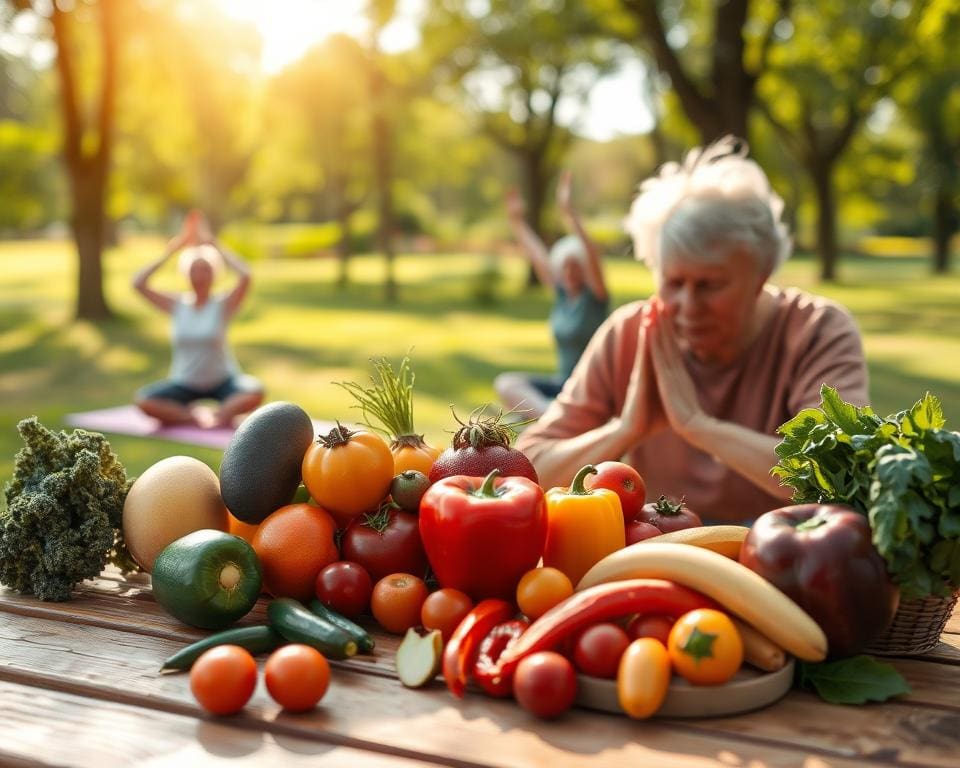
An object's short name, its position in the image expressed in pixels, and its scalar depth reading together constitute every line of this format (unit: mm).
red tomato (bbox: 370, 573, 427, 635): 1067
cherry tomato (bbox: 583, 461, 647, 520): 1137
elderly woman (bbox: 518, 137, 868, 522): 1535
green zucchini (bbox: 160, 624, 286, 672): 1011
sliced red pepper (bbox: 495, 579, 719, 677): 967
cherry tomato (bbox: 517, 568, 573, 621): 1013
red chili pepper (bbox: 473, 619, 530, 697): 957
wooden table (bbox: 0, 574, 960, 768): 893
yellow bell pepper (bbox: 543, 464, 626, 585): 1073
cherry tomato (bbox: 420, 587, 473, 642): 1029
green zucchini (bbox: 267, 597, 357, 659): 1021
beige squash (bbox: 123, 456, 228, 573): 1156
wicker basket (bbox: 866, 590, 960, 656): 1015
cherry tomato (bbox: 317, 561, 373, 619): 1087
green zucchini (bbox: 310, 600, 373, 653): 1035
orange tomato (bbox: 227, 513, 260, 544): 1163
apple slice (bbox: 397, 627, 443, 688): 982
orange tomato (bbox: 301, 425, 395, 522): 1106
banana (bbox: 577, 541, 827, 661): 969
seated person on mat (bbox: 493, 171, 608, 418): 6938
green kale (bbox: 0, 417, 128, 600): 1147
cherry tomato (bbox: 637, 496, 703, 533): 1145
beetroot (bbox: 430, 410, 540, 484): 1110
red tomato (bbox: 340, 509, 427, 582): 1103
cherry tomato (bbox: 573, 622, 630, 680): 952
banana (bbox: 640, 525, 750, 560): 1078
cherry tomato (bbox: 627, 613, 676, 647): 976
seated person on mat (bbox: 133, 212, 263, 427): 8135
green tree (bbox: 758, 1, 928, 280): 20254
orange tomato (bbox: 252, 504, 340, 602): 1106
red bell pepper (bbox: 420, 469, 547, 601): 1026
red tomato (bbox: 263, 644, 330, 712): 944
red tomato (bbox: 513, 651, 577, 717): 927
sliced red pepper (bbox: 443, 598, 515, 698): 964
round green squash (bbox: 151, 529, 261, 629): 1057
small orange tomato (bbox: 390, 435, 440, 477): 1161
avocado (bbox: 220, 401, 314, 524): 1138
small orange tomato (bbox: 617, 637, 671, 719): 924
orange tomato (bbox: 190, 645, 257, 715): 940
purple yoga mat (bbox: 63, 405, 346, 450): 7657
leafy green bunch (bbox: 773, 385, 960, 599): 970
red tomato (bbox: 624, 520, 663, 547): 1113
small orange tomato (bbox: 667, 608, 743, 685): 938
